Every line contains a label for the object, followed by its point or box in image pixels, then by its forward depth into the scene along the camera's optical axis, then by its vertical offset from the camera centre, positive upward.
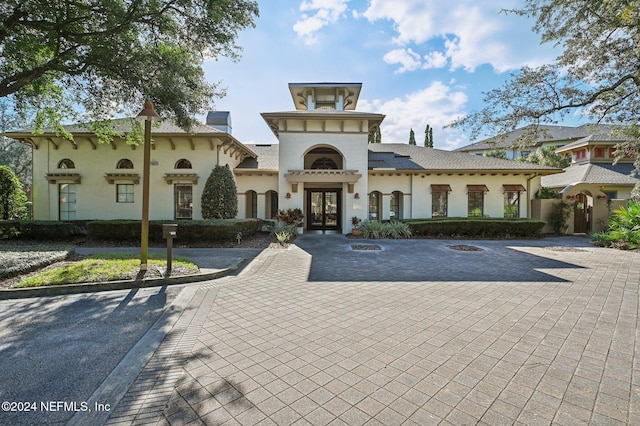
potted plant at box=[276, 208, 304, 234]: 15.23 -0.44
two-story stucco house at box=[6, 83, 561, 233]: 15.28 +1.82
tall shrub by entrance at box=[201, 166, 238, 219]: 14.14 +0.56
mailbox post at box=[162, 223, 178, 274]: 7.00 -0.68
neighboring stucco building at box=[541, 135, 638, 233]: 17.16 +2.14
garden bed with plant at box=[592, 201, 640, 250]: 11.50 -0.86
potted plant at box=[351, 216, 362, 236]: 15.10 -0.86
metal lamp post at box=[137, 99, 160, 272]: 6.82 +0.79
